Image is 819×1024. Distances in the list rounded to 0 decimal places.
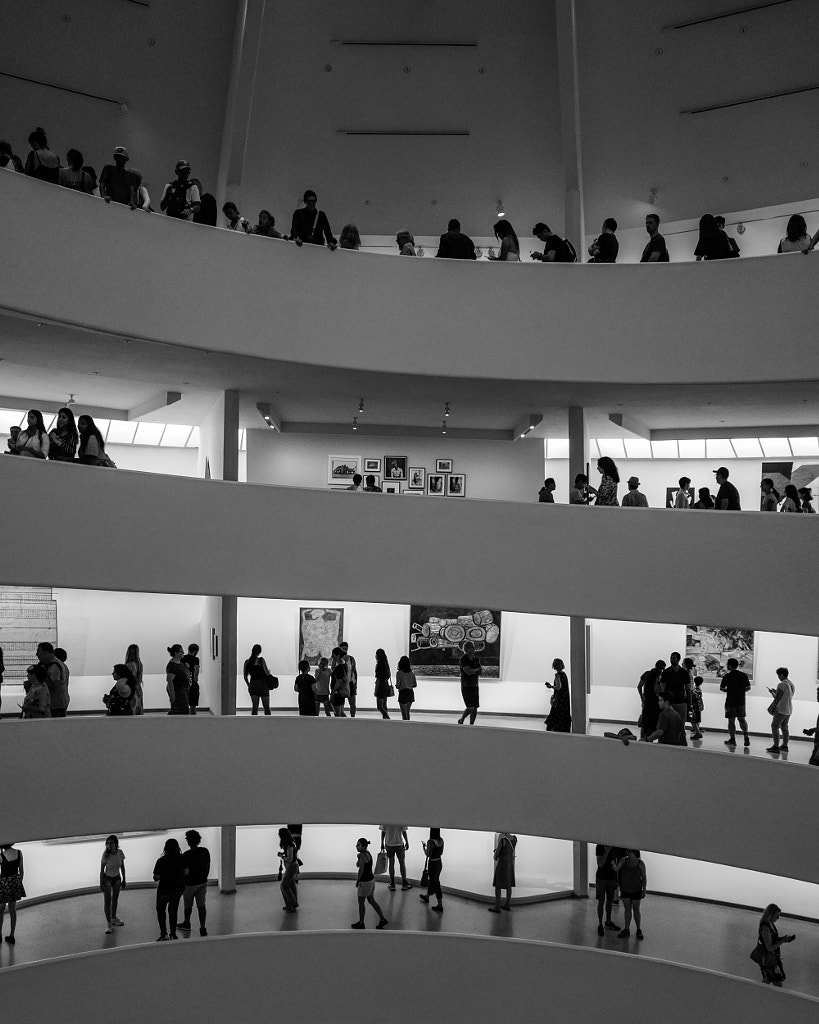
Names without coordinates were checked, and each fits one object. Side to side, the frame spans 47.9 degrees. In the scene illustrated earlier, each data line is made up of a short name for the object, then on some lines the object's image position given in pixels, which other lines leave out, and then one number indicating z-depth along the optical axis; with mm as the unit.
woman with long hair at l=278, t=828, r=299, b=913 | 16172
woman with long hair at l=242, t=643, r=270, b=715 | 17078
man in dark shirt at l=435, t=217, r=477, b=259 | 15641
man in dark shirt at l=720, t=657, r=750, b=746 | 17375
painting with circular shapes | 21375
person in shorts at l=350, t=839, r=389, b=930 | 15562
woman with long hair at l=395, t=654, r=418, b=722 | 17500
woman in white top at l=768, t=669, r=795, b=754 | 16703
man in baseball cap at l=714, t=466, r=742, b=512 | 15172
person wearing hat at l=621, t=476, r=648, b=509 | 15617
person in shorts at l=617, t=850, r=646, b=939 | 15383
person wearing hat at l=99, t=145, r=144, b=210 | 13883
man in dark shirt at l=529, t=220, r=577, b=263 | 15609
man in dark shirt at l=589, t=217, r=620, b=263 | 15534
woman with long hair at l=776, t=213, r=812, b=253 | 14562
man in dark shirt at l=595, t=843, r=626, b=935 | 15500
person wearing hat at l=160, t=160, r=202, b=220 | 14641
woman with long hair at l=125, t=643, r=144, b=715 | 15688
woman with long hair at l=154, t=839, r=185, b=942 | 14711
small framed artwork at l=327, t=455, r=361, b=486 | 21281
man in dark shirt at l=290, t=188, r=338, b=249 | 15047
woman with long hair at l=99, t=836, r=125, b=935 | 14883
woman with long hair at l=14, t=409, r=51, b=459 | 13539
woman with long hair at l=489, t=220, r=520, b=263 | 15969
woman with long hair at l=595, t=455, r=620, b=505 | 14867
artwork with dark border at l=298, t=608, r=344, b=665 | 21266
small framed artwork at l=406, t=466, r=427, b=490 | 21391
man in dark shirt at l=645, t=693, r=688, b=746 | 15062
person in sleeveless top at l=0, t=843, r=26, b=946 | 14148
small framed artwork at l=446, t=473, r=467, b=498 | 21391
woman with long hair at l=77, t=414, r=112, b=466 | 13852
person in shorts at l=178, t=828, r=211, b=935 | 14906
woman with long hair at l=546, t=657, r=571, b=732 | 16344
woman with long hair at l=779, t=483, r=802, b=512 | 15052
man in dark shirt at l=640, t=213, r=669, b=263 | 15562
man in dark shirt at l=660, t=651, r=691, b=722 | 15766
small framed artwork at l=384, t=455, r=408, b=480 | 21312
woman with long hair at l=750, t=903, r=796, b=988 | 13773
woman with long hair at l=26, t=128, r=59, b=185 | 13359
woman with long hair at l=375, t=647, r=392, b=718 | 17844
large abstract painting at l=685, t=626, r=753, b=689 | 21281
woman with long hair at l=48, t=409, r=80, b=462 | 13789
